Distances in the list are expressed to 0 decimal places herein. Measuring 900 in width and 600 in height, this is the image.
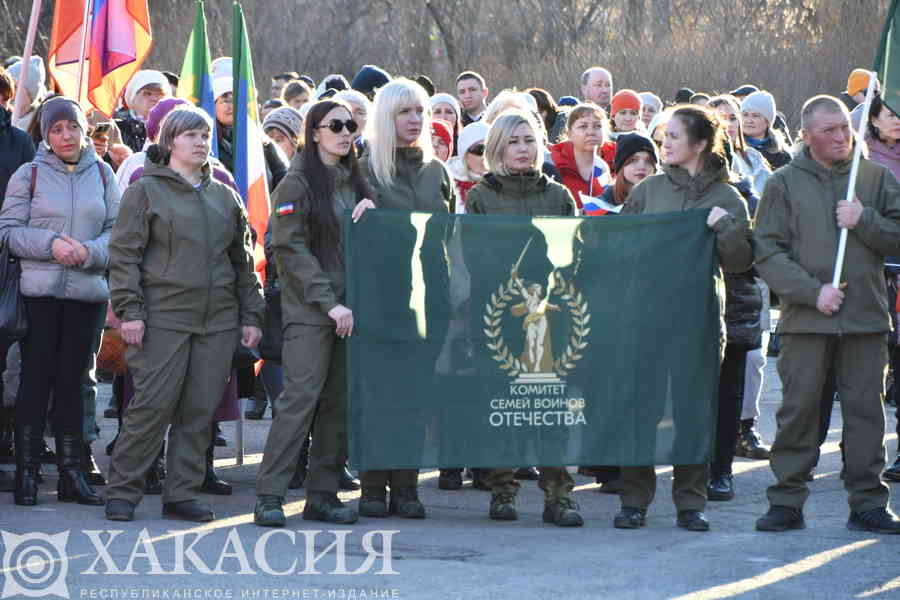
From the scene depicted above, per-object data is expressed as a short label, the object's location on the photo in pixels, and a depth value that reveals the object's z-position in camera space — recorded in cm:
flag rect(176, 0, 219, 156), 1551
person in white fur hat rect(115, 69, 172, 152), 1816
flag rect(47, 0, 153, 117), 1663
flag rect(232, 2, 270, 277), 1433
